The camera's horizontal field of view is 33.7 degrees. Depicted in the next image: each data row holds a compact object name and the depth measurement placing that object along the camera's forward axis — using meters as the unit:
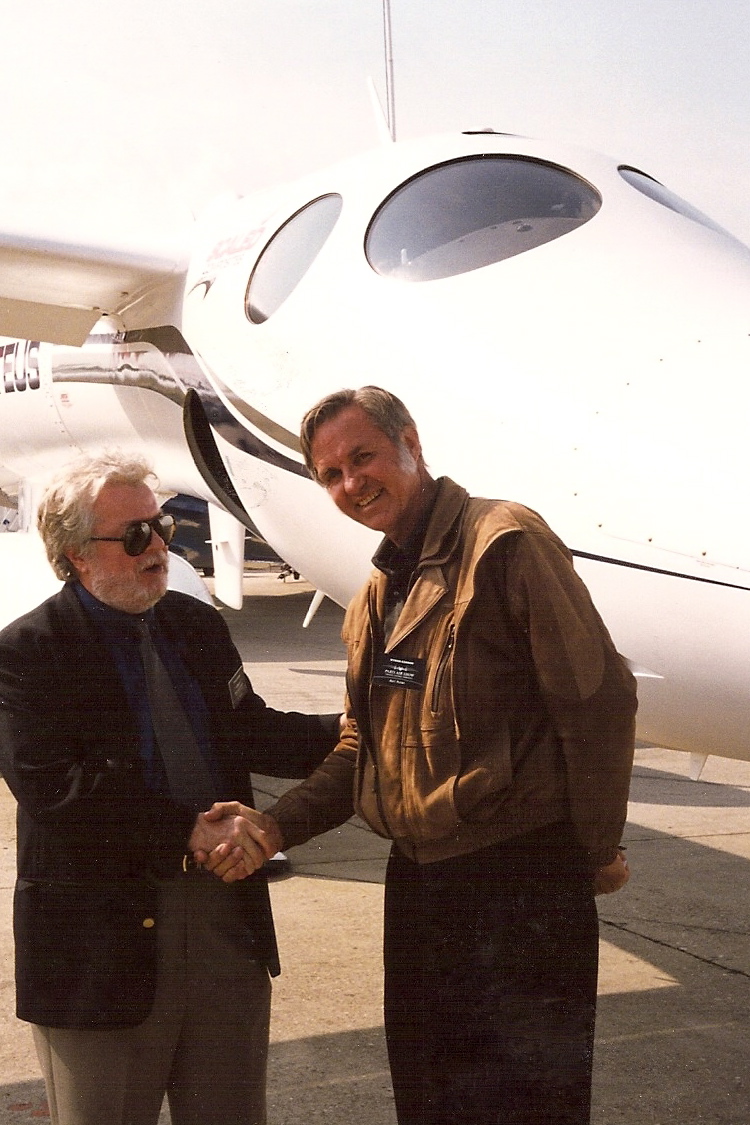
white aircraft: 3.06
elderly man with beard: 2.18
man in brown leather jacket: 2.11
